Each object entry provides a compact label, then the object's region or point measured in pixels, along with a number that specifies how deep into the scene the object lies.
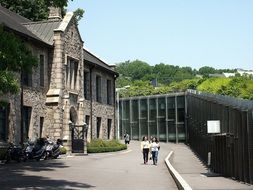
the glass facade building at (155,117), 64.12
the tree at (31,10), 52.16
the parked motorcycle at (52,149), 29.48
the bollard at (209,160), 20.90
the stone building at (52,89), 31.59
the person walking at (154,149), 27.70
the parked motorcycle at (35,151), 28.45
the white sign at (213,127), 19.21
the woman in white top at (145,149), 28.45
